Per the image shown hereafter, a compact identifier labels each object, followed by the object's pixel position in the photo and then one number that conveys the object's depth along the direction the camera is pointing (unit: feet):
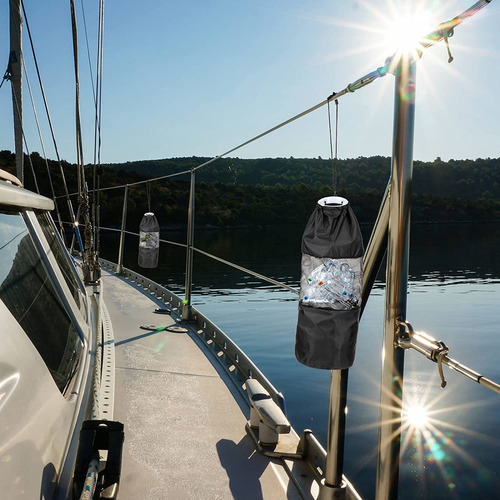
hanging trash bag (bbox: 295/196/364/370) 4.43
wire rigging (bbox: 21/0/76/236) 13.85
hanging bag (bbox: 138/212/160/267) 19.39
